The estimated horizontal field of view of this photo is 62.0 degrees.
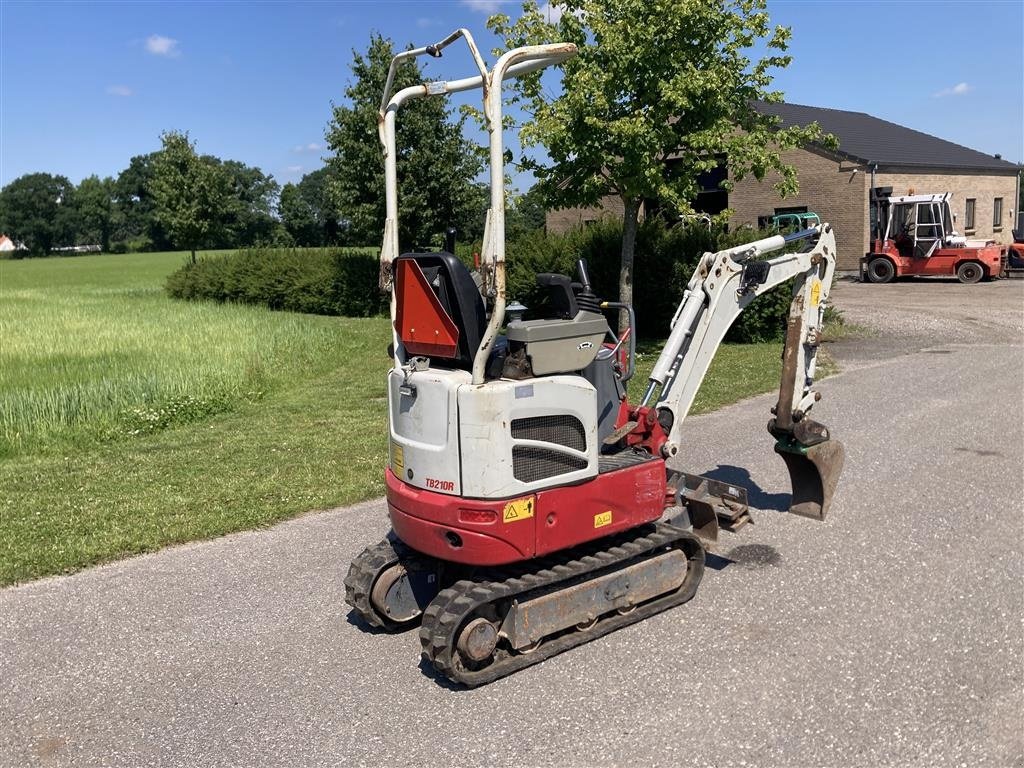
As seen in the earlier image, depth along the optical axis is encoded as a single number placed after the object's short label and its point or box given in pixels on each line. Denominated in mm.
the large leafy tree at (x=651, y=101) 12594
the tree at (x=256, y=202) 92500
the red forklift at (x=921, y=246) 26625
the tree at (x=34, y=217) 112125
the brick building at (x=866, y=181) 31328
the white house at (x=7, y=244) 113850
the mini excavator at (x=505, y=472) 4168
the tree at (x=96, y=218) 111750
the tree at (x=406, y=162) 24422
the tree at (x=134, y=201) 116250
